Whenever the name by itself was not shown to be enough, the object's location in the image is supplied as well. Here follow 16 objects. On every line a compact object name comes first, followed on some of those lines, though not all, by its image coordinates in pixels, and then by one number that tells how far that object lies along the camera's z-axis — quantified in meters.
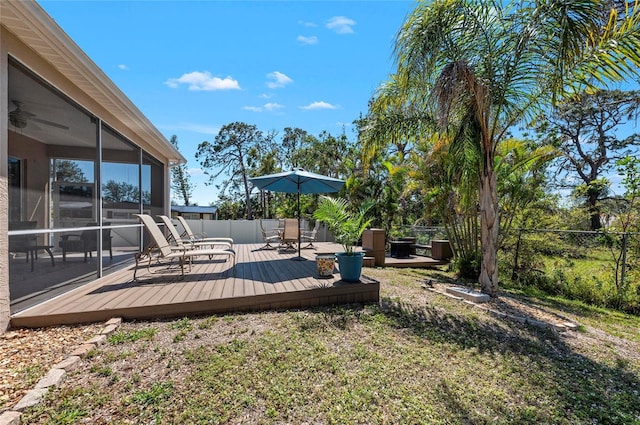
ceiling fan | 3.51
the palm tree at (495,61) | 4.41
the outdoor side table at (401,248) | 10.05
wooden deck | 3.63
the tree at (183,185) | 34.81
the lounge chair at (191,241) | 6.59
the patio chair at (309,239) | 10.11
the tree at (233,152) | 28.83
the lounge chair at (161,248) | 4.91
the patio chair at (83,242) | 4.43
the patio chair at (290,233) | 8.92
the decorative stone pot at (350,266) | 4.96
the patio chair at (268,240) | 9.78
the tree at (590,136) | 14.98
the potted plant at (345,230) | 4.97
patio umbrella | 7.23
